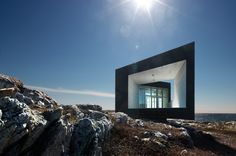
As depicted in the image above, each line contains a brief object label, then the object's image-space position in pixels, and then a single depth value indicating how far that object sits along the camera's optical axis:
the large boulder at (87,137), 7.23
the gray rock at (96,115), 10.61
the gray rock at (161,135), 10.69
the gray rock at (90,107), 14.22
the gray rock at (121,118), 12.46
